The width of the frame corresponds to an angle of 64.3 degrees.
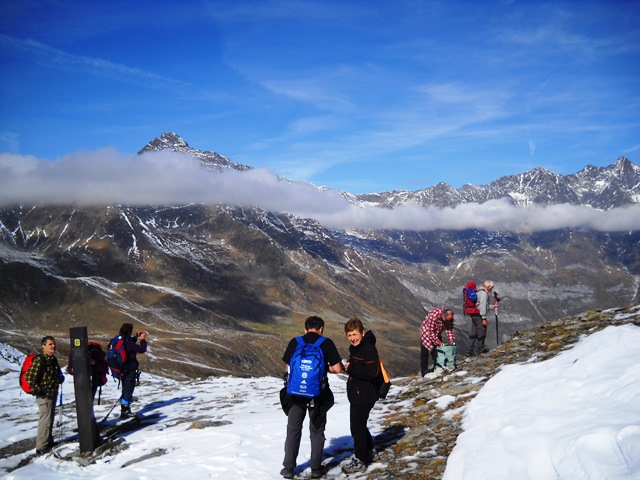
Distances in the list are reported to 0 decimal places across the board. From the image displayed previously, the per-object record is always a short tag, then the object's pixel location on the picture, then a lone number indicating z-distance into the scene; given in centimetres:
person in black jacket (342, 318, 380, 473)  1077
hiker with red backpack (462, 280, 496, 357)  2152
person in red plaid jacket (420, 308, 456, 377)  1923
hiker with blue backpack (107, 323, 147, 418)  1827
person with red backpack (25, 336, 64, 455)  1476
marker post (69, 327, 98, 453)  1402
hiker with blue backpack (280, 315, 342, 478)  1067
